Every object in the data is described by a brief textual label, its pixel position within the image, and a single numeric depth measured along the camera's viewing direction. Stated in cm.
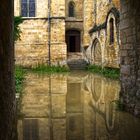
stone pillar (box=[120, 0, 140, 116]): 603
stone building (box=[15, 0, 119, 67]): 2060
